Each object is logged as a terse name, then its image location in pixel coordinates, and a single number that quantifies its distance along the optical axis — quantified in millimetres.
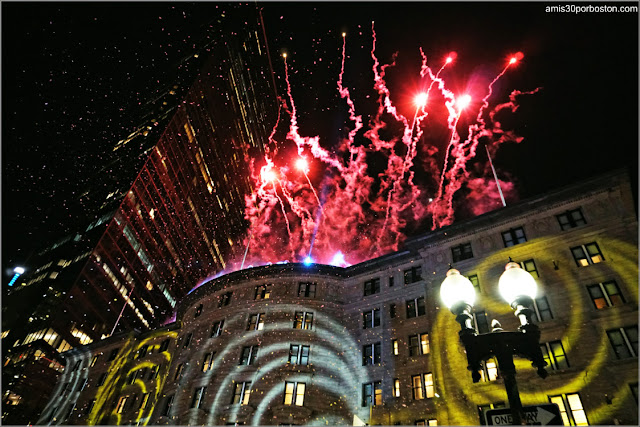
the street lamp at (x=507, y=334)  6324
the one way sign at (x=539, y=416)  5508
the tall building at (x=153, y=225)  63688
